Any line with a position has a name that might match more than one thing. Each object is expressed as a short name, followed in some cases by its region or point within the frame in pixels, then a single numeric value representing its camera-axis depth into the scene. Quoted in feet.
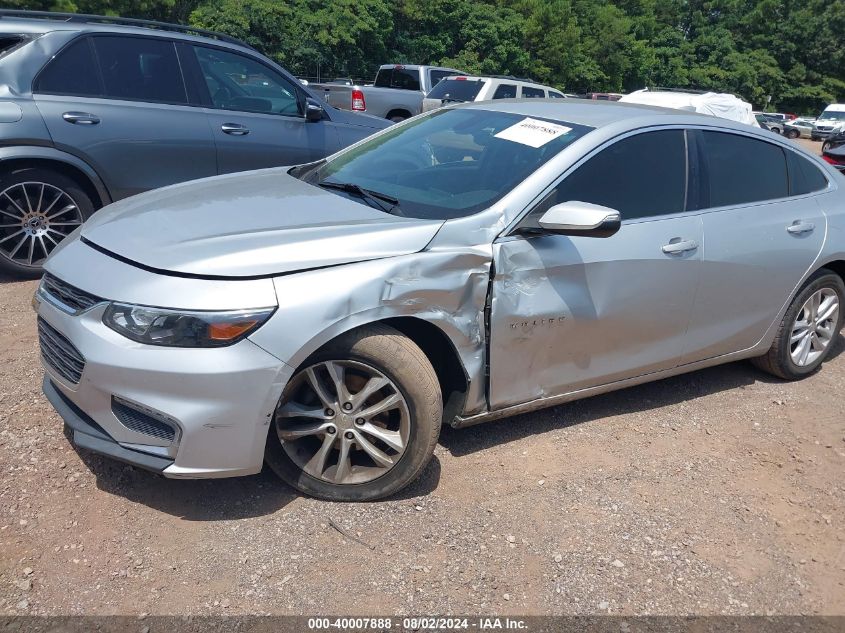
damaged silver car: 9.03
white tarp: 52.39
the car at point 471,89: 47.39
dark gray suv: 17.38
